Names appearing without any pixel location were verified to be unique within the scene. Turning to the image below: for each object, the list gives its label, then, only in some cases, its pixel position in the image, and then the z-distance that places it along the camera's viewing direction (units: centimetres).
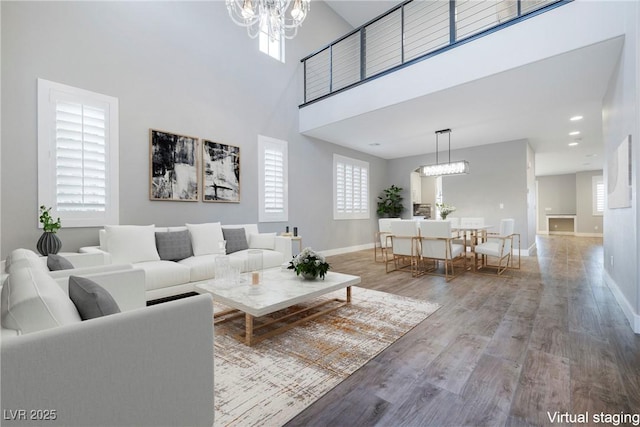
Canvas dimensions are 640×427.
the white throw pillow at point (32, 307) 89
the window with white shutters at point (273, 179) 534
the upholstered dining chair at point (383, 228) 646
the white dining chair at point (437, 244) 445
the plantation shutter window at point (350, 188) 711
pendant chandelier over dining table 597
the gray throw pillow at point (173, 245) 358
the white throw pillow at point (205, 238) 390
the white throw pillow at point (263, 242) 448
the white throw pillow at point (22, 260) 134
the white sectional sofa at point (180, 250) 311
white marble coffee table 217
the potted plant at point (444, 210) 609
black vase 284
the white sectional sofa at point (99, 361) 76
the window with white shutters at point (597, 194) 1107
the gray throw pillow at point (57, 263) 186
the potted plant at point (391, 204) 842
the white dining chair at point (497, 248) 469
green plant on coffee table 277
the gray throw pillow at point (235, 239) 419
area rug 152
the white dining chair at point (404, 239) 476
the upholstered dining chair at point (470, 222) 608
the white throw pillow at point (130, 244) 319
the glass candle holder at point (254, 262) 359
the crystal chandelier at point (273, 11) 302
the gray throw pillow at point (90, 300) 110
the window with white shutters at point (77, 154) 314
